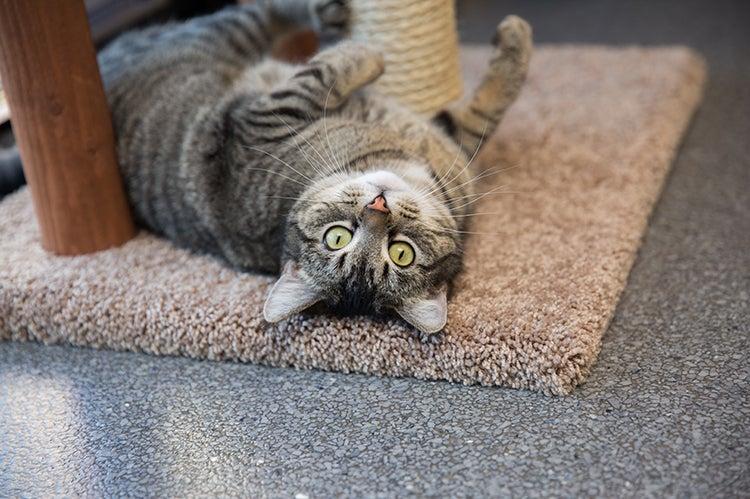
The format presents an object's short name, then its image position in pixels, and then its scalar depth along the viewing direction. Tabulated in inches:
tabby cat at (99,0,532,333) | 21.0
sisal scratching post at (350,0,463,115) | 28.3
